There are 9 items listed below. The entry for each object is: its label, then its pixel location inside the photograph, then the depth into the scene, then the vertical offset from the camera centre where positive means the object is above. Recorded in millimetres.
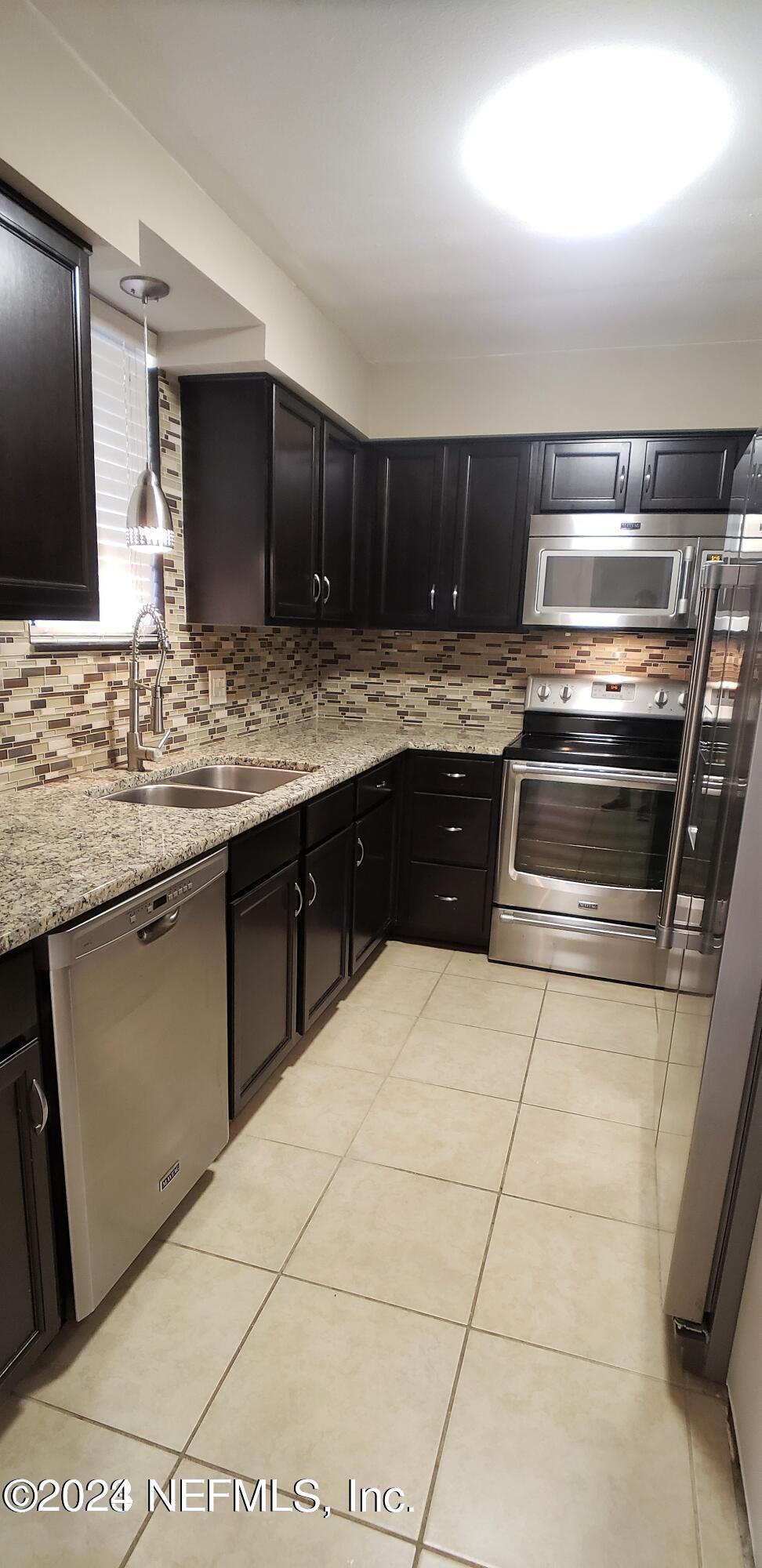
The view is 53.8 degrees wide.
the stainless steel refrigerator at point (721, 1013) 1297 -683
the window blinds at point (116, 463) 2188 +440
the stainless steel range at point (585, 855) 2949 -889
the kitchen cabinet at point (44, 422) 1403 +359
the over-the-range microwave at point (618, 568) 2982 +255
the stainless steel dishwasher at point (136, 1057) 1281 -854
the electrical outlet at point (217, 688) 2877 -282
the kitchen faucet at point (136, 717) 2223 -311
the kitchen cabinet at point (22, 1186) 1146 -910
